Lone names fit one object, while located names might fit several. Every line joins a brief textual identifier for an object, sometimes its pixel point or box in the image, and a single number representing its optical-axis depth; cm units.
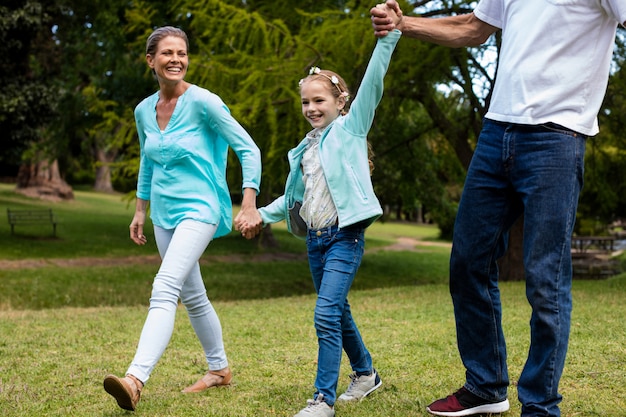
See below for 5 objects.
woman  370
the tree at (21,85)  1806
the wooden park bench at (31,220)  2224
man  290
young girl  344
